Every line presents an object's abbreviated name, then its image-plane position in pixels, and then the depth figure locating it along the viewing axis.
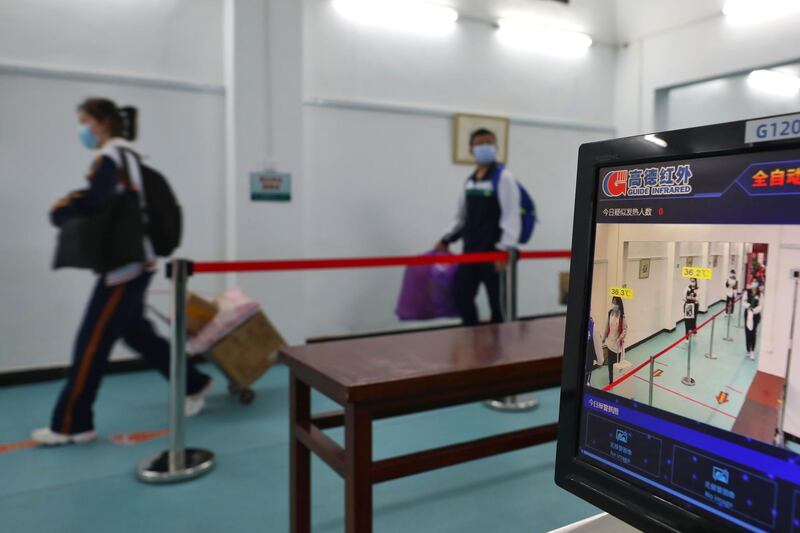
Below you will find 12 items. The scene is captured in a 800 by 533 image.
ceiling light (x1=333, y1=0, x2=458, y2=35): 5.07
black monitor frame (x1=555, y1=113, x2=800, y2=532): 0.57
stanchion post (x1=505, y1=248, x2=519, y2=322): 3.49
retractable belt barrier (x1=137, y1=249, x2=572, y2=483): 2.55
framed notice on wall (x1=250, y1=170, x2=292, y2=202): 4.50
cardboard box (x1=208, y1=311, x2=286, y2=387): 3.58
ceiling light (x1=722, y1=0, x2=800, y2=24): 5.05
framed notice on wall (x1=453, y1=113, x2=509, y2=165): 5.58
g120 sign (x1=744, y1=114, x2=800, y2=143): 0.49
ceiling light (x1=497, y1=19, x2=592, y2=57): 5.88
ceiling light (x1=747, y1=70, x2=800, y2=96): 7.46
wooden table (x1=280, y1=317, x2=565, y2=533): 1.36
